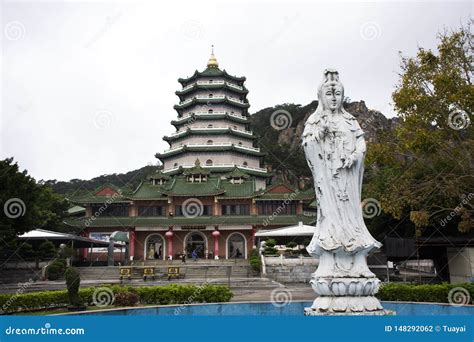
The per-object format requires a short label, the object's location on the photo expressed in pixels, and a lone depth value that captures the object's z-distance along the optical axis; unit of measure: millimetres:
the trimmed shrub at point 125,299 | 14203
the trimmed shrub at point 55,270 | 27953
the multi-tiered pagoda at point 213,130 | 45875
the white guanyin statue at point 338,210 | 8055
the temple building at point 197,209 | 39500
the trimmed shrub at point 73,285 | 14109
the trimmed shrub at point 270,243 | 31109
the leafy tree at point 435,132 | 18453
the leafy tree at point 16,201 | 25188
